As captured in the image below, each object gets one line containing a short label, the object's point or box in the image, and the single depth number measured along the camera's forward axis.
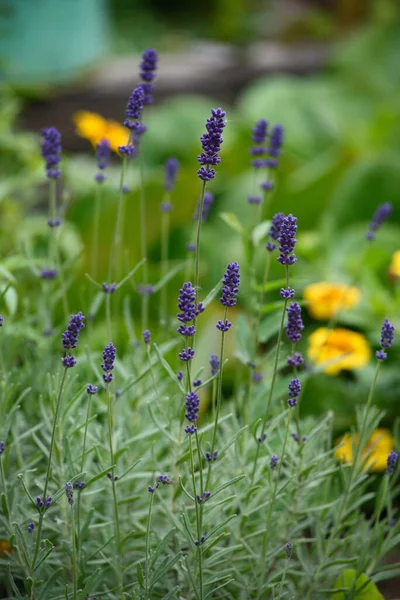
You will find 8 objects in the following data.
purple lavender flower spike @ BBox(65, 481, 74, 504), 1.65
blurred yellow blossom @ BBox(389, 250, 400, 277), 2.35
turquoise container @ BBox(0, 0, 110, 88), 4.90
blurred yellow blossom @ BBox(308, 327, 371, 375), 2.12
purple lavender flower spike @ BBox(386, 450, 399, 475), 1.72
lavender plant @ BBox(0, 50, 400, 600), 1.71
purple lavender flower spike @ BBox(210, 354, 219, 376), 1.79
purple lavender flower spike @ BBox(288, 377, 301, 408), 1.68
